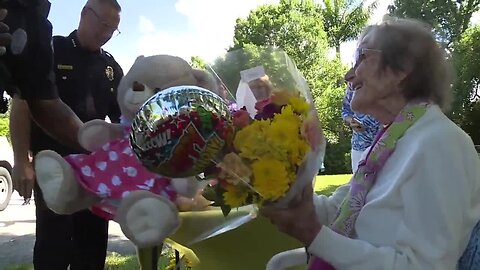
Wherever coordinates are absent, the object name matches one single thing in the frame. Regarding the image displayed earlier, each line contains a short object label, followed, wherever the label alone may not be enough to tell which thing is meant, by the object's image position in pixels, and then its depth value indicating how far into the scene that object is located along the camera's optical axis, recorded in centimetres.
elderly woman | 137
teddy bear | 136
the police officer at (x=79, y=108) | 261
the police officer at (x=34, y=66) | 174
